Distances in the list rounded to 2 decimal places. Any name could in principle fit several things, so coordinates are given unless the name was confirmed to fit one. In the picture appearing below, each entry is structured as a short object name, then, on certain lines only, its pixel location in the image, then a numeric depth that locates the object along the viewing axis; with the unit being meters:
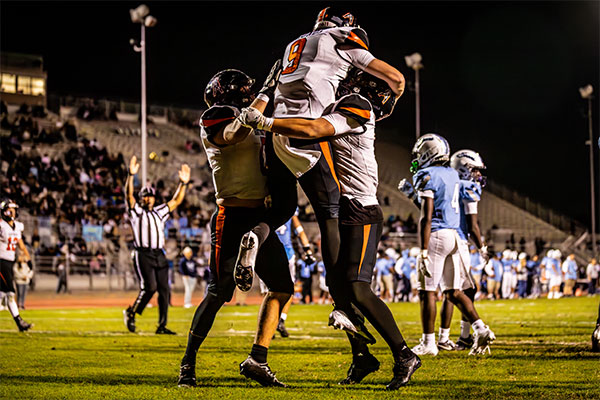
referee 11.06
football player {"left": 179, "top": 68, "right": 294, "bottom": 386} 5.55
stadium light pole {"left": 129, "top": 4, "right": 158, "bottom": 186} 24.59
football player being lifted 5.30
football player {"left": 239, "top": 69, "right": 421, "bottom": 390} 5.11
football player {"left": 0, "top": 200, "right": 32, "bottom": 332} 11.66
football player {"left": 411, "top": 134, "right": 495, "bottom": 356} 7.61
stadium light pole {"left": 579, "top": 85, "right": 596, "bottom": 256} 36.38
